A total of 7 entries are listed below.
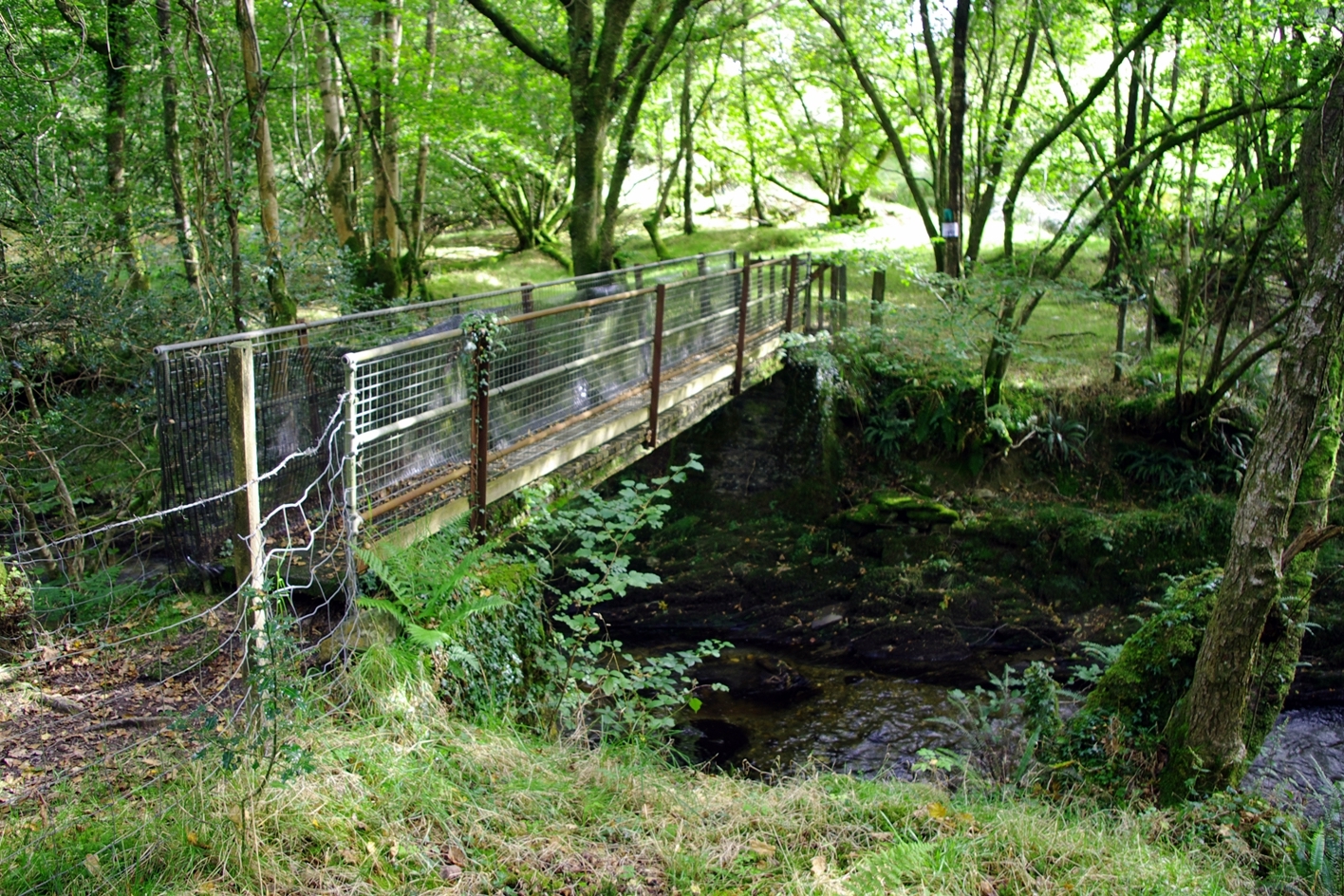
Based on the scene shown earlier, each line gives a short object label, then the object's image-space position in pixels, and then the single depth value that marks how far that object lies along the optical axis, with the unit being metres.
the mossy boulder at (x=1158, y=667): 6.16
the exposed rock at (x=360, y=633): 4.57
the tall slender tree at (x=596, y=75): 11.05
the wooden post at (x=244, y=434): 3.77
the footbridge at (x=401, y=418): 4.88
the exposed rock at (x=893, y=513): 11.20
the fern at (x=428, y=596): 4.59
